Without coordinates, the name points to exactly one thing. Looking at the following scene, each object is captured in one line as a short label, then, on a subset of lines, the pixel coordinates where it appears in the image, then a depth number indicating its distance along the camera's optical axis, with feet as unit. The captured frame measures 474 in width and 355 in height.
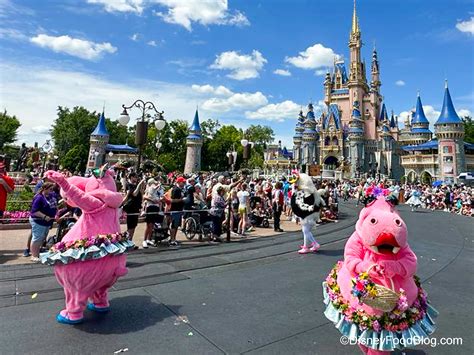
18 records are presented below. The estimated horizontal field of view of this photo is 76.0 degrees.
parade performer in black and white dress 25.07
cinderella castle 180.83
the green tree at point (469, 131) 204.37
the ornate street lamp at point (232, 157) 64.35
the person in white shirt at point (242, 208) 33.14
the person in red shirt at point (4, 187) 20.87
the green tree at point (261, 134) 269.85
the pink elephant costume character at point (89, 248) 11.35
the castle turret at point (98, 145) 166.91
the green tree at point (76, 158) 175.63
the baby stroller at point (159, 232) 26.63
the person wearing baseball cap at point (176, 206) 27.12
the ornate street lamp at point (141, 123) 34.12
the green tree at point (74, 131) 193.30
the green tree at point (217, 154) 203.82
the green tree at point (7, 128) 162.06
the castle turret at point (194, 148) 172.76
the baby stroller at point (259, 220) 40.17
